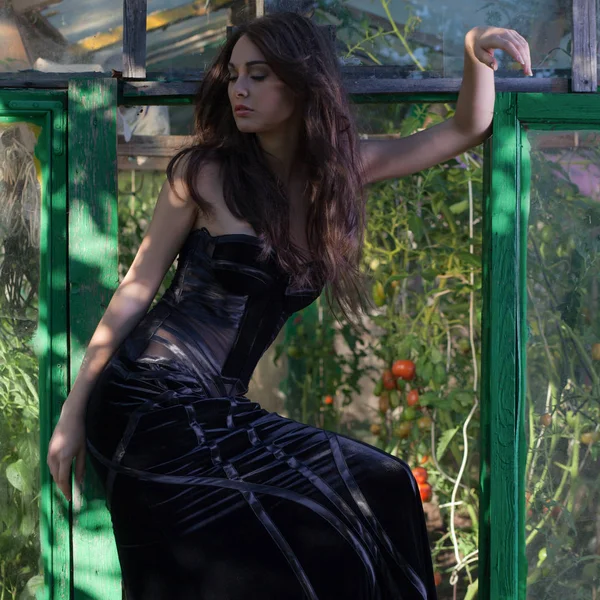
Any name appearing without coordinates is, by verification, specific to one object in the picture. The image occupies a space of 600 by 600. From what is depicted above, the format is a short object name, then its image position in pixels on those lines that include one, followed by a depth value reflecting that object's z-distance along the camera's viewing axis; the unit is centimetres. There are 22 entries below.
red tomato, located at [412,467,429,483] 381
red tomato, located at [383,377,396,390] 398
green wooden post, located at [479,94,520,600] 285
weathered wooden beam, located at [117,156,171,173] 400
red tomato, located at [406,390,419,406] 387
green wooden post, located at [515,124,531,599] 288
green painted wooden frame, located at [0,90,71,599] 291
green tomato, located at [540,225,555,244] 292
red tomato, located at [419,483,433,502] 379
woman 222
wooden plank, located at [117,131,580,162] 378
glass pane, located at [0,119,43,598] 301
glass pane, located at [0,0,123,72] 294
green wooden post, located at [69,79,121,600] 287
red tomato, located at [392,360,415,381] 389
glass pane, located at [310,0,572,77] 290
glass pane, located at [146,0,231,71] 292
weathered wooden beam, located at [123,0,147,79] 290
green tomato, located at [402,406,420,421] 390
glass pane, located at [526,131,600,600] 292
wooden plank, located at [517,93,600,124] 283
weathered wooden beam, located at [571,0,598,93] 287
